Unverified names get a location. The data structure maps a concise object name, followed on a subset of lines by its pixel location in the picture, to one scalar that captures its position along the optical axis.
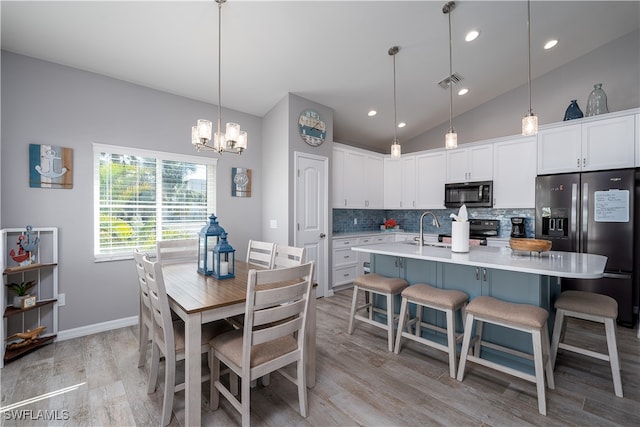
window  2.96
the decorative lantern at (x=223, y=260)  2.08
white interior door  3.87
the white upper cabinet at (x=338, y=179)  4.46
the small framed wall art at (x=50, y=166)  2.55
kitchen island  1.85
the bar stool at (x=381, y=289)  2.50
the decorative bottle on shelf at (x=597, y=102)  3.43
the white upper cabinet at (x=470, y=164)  4.30
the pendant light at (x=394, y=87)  2.86
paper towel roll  2.37
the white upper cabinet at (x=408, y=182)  5.12
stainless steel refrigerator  2.98
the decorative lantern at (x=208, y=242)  2.14
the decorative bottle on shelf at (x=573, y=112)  3.52
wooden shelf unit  2.39
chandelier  2.06
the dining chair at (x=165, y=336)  1.53
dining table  1.47
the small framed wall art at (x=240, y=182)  3.87
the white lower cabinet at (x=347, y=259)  4.41
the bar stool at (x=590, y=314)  1.87
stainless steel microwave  4.25
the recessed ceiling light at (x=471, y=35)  3.15
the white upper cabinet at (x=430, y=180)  4.80
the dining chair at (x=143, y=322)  1.90
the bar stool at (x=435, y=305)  2.08
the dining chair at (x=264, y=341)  1.45
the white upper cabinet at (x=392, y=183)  5.29
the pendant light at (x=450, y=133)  2.56
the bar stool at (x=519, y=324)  1.71
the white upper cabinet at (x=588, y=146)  3.15
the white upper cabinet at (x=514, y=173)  3.90
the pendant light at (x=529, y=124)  2.23
